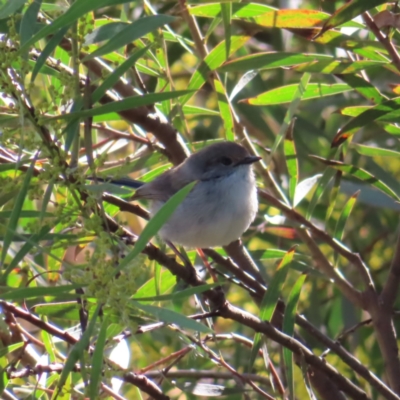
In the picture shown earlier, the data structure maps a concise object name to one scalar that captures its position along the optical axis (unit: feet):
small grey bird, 20.49
